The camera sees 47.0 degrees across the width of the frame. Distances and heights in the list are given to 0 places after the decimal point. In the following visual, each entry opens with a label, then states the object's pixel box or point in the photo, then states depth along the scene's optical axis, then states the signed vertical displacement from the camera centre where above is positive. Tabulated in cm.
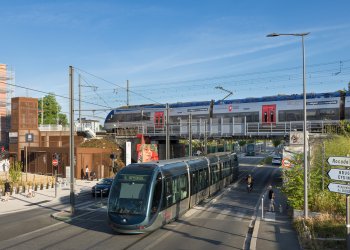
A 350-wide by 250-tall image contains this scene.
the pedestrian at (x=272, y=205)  2477 -458
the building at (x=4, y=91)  8475 +848
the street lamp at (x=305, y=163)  1915 -160
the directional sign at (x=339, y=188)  1119 -163
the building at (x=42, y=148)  4609 -203
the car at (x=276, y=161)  7462 -569
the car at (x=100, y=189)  3118 -453
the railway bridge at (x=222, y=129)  3816 +16
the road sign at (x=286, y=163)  2573 -212
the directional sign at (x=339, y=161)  1170 -89
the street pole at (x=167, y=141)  3428 -92
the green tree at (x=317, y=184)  2045 -299
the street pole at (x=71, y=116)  2389 +87
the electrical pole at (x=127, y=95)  6523 +578
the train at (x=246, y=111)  3684 +214
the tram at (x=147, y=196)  1650 -287
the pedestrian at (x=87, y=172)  4434 -461
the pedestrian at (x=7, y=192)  2879 -437
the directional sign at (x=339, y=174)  1142 -126
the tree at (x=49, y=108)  9294 +528
